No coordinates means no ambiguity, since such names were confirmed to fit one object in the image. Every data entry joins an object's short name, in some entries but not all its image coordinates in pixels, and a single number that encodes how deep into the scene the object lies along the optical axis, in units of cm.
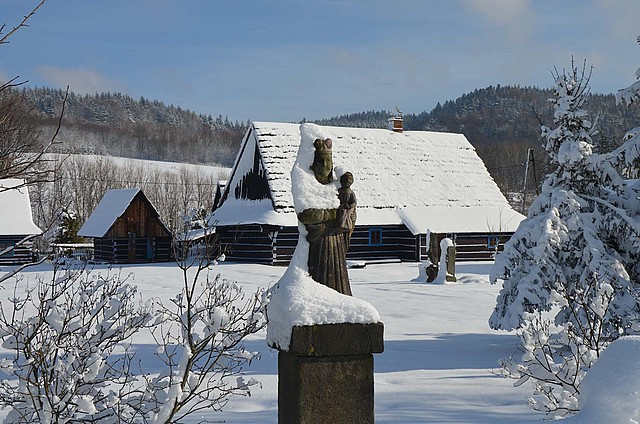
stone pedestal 489
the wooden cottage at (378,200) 3169
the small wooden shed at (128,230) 3416
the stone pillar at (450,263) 2430
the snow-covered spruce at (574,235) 1125
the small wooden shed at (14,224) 3528
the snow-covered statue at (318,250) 509
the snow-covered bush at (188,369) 489
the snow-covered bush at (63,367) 482
